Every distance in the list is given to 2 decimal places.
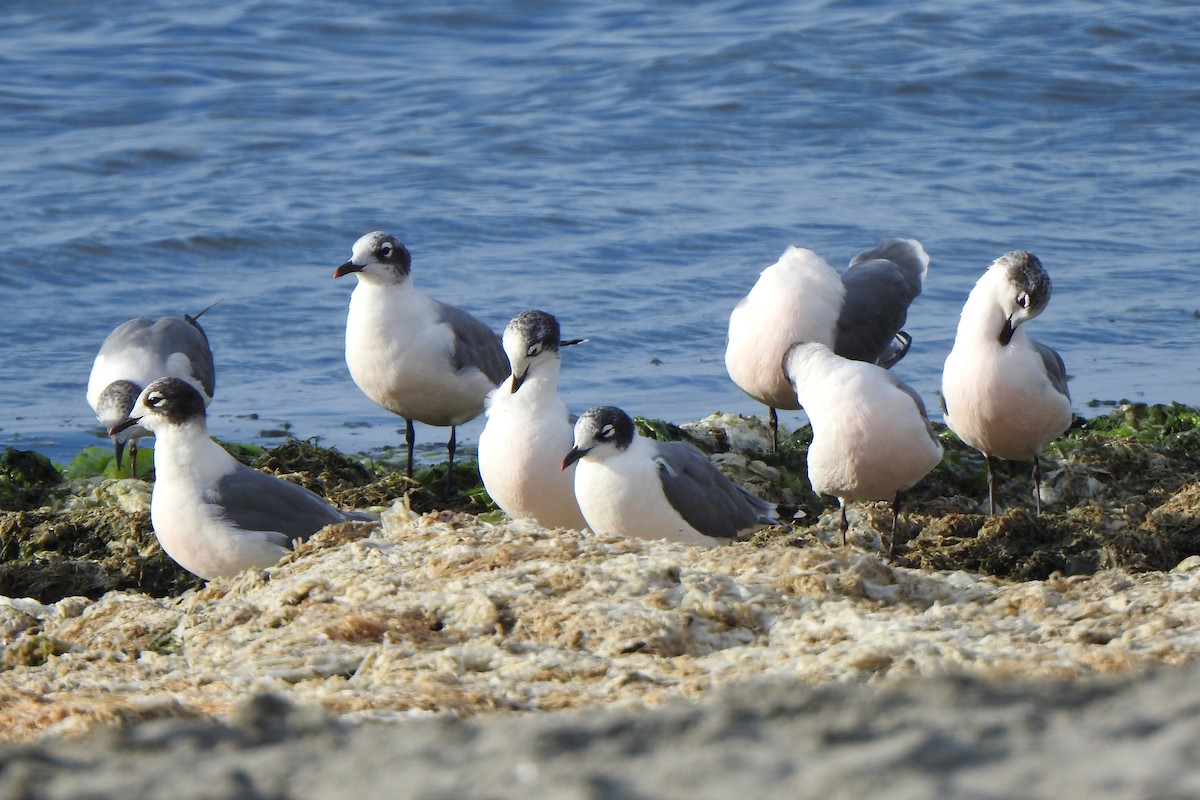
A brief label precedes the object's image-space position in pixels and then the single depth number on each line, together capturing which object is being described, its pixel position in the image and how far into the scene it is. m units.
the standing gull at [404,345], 18.34
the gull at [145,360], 18.37
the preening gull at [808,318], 18.50
